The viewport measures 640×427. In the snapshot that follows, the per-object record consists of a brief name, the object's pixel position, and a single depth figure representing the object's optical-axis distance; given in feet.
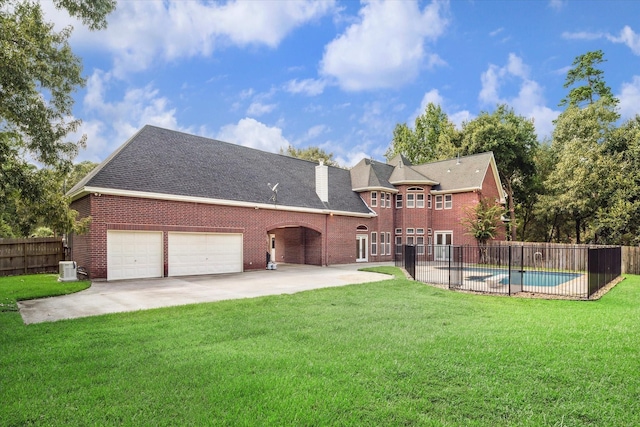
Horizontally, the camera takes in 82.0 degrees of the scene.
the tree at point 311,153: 145.66
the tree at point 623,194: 75.56
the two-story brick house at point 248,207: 48.14
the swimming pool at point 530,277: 52.44
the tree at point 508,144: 112.47
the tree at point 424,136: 139.54
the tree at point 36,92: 29.76
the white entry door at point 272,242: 85.10
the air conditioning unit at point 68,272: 44.32
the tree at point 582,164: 84.59
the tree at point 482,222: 80.12
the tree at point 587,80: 114.21
